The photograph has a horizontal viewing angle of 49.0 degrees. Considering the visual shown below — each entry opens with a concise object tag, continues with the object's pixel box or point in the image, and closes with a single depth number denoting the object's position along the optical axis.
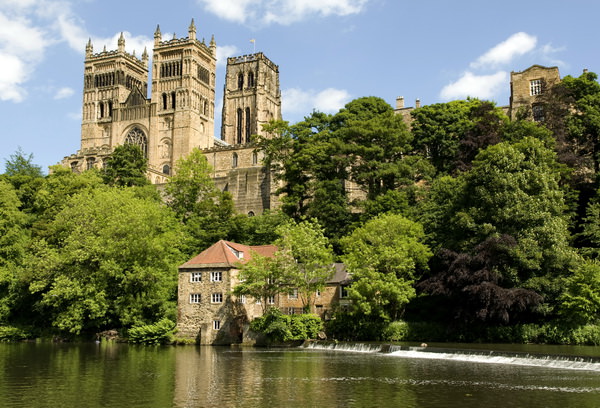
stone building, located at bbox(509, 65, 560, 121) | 59.88
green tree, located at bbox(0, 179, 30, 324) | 51.91
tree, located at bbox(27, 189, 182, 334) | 47.06
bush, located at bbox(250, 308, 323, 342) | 42.84
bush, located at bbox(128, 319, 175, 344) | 45.62
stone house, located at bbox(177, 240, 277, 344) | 45.38
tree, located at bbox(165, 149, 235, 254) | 57.72
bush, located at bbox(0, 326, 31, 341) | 50.25
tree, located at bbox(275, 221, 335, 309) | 44.75
